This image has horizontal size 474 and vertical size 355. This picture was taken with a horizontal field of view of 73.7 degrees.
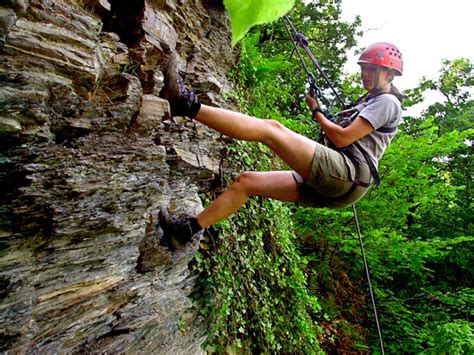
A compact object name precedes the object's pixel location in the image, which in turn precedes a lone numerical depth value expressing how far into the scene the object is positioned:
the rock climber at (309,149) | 2.10
